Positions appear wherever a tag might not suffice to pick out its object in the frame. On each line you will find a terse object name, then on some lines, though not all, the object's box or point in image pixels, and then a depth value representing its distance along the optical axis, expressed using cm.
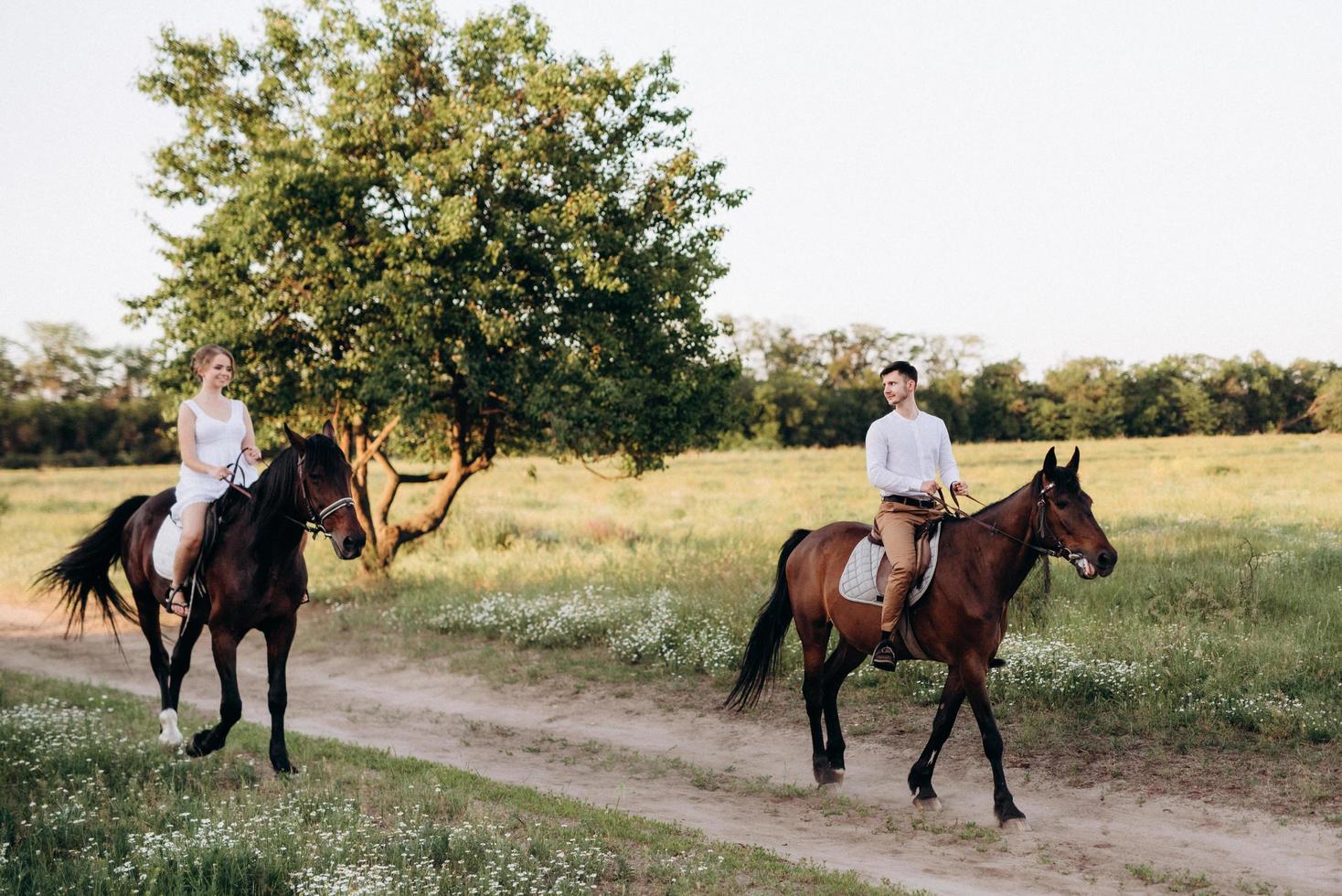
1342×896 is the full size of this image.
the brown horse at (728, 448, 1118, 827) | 713
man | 780
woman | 820
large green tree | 1536
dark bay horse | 765
